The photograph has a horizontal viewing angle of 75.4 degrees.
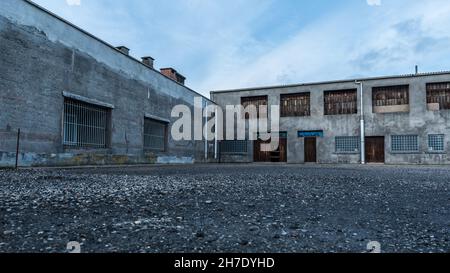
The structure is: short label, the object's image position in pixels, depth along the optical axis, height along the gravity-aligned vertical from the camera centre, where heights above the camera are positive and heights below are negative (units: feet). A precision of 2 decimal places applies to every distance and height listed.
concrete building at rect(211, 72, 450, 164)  64.54 +6.64
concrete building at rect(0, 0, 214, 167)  26.86 +6.09
